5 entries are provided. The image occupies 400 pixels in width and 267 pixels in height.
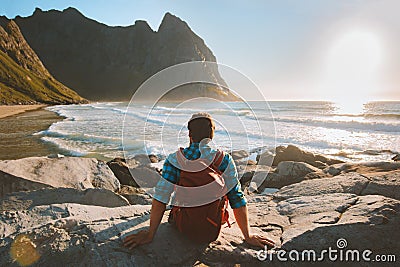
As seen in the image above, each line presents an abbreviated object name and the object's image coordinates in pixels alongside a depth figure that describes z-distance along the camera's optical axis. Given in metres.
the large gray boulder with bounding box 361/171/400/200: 4.83
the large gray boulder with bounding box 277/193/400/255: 3.04
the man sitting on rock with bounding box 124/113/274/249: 2.91
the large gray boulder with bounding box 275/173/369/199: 4.96
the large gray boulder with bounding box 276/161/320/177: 8.89
